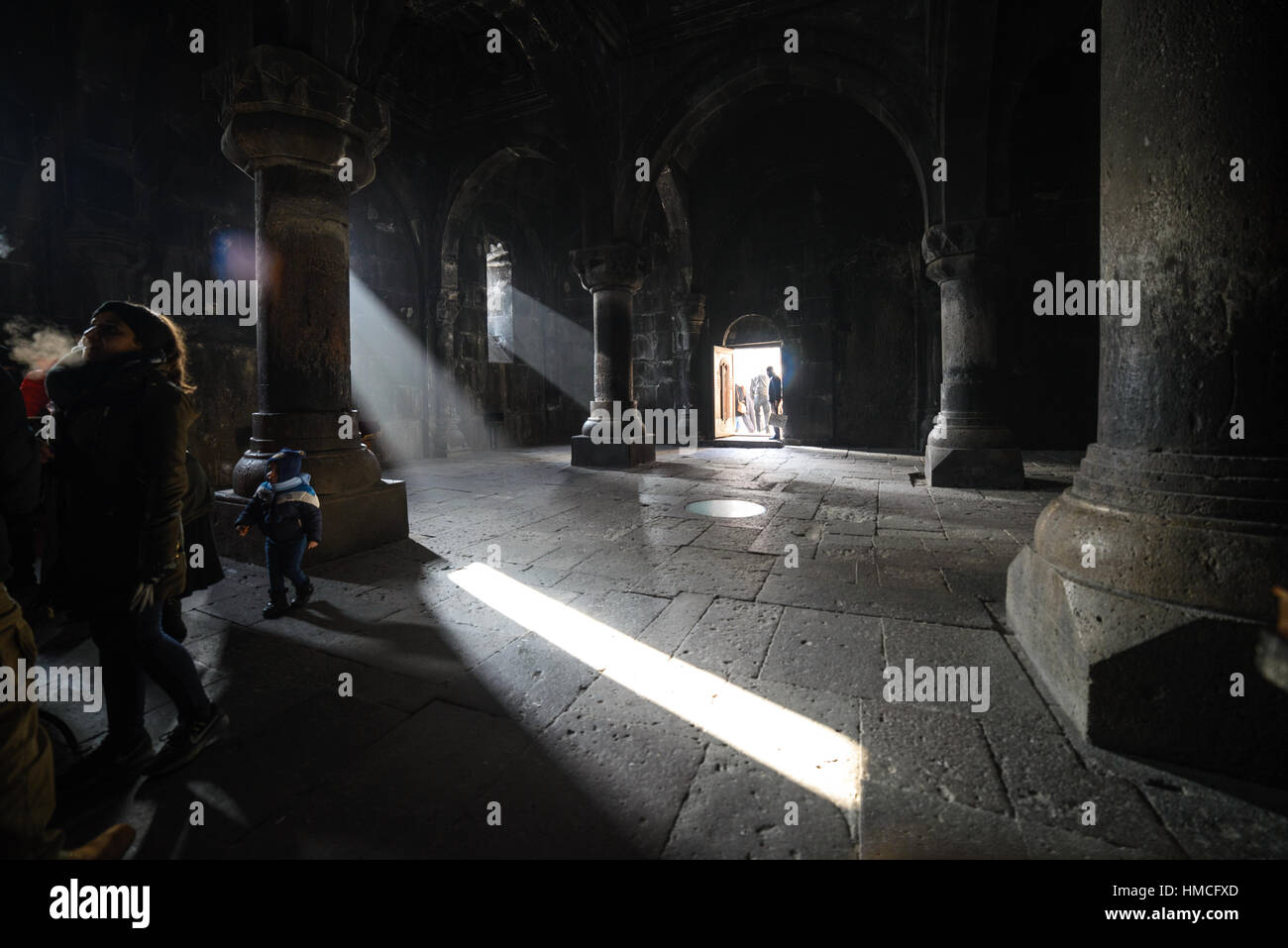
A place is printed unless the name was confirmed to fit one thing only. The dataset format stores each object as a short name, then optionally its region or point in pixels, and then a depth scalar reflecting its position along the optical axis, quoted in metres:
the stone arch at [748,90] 6.93
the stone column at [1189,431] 1.61
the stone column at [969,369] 6.43
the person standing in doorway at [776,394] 13.96
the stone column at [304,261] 3.72
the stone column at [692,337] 12.60
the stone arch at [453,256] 10.36
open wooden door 13.67
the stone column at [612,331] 8.43
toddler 2.87
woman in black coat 1.66
